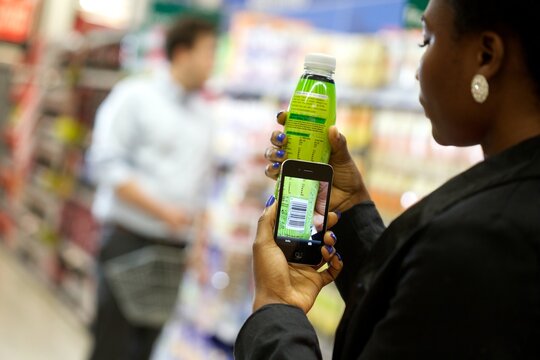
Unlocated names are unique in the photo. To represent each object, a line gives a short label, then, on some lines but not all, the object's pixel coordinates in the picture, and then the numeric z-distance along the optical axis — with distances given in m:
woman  0.91
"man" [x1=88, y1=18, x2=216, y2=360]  3.44
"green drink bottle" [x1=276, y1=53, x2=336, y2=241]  1.18
